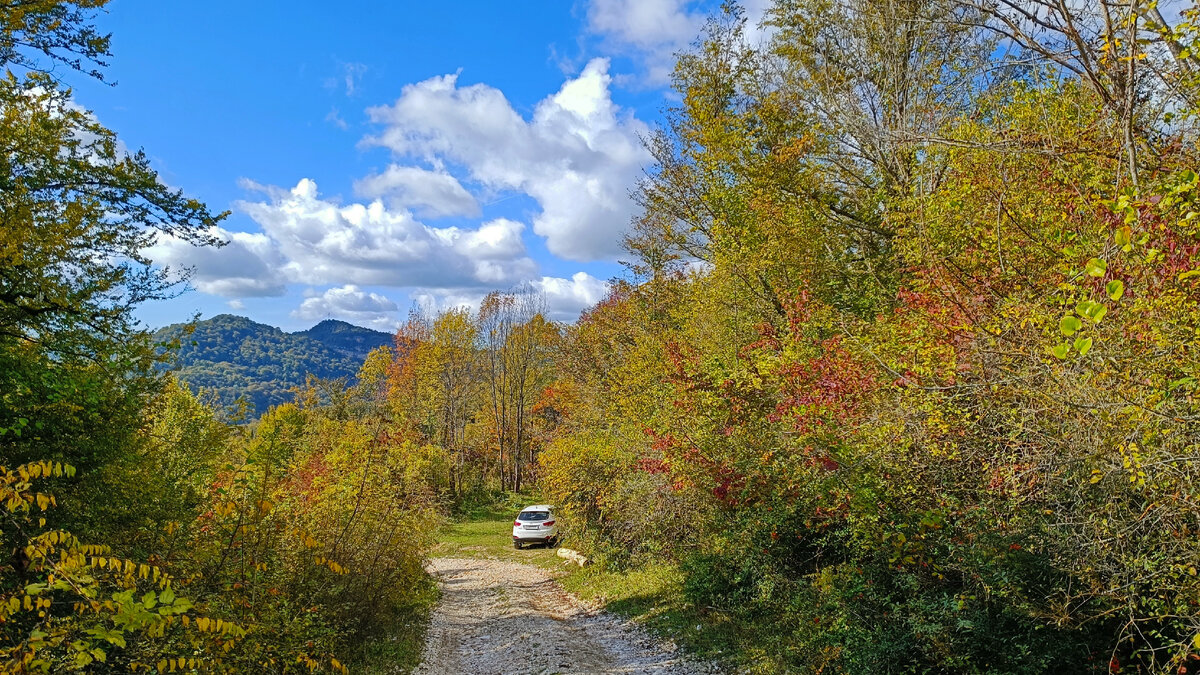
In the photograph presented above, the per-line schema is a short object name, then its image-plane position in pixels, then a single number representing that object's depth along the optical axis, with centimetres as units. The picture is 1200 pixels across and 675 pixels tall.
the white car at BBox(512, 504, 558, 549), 2242
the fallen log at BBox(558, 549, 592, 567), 1775
